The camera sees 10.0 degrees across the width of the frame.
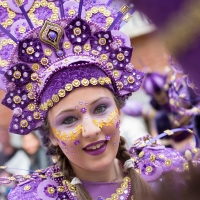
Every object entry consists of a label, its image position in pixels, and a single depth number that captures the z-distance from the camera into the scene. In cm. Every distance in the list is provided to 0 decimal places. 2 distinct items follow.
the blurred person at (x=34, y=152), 354
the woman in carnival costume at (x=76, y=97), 201
